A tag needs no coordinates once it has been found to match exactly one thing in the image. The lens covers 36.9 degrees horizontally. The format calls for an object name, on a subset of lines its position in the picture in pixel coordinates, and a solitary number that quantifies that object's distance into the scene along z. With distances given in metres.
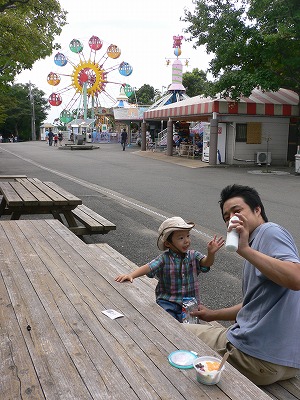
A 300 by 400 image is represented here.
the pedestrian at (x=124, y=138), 38.16
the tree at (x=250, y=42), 19.11
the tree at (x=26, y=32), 17.08
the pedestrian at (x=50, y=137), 45.98
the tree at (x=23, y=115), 72.25
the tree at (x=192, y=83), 58.69
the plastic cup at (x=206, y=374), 1.96
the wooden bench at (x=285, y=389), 2.30
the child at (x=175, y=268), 3.29
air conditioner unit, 23.12
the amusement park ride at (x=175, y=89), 39.22
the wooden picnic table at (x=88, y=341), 1.93
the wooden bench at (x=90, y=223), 6.67
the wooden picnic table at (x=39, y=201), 6.97
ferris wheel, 48.75
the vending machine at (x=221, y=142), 23.64
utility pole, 68.12
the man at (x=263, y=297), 2.17
